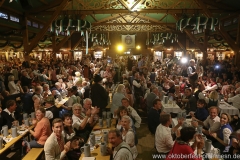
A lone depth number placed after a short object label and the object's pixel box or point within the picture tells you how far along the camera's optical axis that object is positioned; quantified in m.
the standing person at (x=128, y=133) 3.09
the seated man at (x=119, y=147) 2.34
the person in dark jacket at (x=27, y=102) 5.23
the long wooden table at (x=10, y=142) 3.17
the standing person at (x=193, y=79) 7.80
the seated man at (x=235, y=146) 2.77
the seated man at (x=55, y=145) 2.82
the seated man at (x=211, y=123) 3.63
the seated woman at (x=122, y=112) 3.70
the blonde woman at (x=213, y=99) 5.00
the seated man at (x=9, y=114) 4.16
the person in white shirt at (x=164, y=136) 3.20
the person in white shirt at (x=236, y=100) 5.54
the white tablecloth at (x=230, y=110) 5.31
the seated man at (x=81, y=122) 3.79
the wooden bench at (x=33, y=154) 3.43
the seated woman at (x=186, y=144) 2.25
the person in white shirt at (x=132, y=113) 4.13
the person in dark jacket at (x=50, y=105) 4.59
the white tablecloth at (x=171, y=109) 5.39
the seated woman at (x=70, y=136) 3.34
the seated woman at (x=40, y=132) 3.59
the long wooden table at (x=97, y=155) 2.84
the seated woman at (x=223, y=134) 3.28
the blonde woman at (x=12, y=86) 6.32
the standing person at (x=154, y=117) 4.17
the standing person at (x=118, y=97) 4.79
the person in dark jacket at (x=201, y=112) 4.41
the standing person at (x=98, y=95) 5.14
